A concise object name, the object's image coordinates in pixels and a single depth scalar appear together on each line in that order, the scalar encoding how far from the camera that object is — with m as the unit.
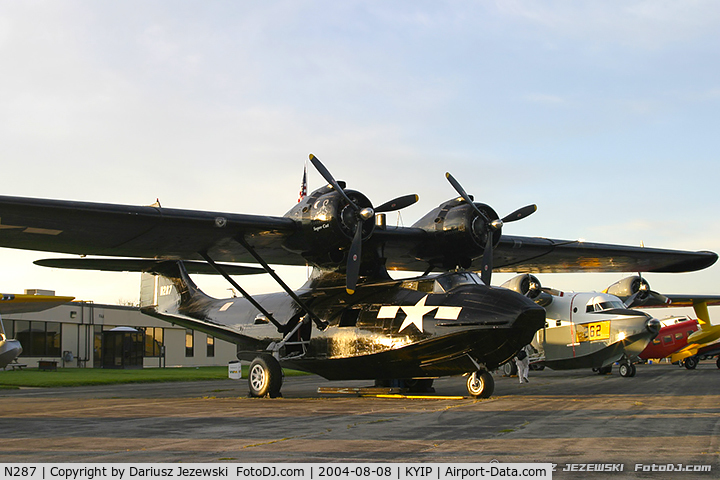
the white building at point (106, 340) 38.97
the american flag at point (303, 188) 20.33
